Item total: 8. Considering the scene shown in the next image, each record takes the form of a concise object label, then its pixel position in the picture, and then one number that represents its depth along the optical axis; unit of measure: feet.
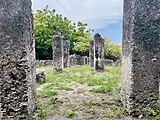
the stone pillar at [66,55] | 31.87
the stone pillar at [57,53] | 26.89
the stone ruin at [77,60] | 38.47
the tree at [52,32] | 48.44
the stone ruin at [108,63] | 45.01
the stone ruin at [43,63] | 39.39
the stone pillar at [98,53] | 27.41
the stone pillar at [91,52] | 32.03
